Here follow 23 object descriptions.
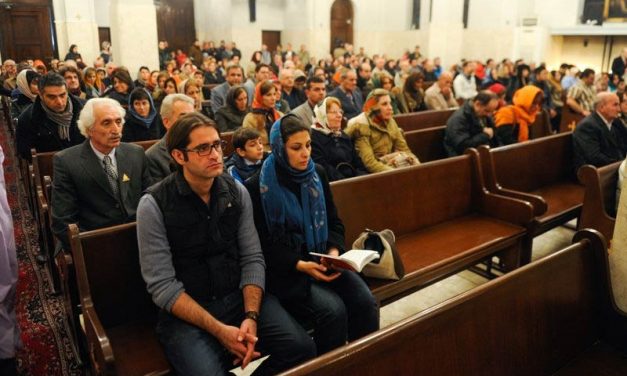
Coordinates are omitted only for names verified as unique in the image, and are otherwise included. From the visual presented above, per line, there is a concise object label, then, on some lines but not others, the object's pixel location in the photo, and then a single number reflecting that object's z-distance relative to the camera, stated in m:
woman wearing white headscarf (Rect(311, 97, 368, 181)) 3.88
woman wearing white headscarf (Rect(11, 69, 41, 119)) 5.47
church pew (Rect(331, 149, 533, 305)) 3.00
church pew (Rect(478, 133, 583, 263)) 3.70
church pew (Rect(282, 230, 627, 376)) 1.47
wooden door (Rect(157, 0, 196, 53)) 18.08
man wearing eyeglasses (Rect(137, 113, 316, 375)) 1.96
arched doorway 18.42
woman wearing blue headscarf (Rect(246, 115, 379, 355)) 2.28
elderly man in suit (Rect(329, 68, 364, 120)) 5.95
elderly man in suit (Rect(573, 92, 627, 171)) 4.38
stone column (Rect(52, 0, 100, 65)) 13.59
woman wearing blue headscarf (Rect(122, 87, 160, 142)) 4.25
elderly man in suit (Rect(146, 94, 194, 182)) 3.08
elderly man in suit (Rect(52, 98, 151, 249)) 2.68
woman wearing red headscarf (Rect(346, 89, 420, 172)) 4.11
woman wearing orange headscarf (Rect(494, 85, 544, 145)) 5.17
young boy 2.98
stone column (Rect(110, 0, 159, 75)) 8.44
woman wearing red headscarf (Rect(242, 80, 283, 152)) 4.38
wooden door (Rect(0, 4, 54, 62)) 15.68
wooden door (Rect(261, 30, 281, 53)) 18.69
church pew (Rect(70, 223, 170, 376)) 2.05
